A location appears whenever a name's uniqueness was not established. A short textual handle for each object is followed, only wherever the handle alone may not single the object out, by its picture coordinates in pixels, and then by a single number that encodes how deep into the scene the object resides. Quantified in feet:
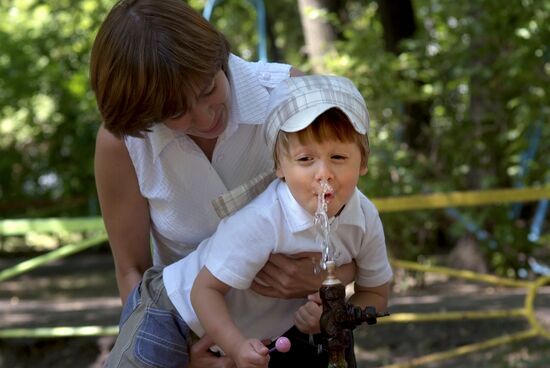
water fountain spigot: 6.37
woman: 7.00
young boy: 6.84
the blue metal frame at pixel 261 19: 16.88
